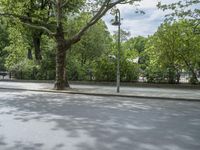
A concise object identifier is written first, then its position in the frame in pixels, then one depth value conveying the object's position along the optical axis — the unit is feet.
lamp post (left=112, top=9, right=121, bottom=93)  33.76
